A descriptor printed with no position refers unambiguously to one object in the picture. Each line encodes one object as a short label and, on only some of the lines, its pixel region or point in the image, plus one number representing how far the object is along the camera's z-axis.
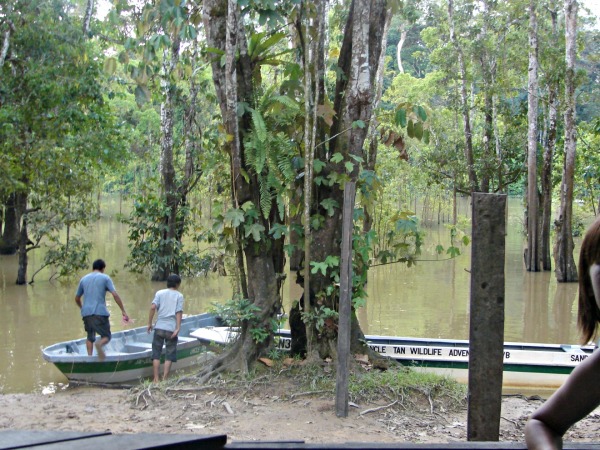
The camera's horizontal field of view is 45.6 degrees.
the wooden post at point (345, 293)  6.70
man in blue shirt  9.77
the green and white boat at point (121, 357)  9.23
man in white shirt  9.41
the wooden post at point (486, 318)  3.98
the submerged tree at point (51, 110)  15.46
